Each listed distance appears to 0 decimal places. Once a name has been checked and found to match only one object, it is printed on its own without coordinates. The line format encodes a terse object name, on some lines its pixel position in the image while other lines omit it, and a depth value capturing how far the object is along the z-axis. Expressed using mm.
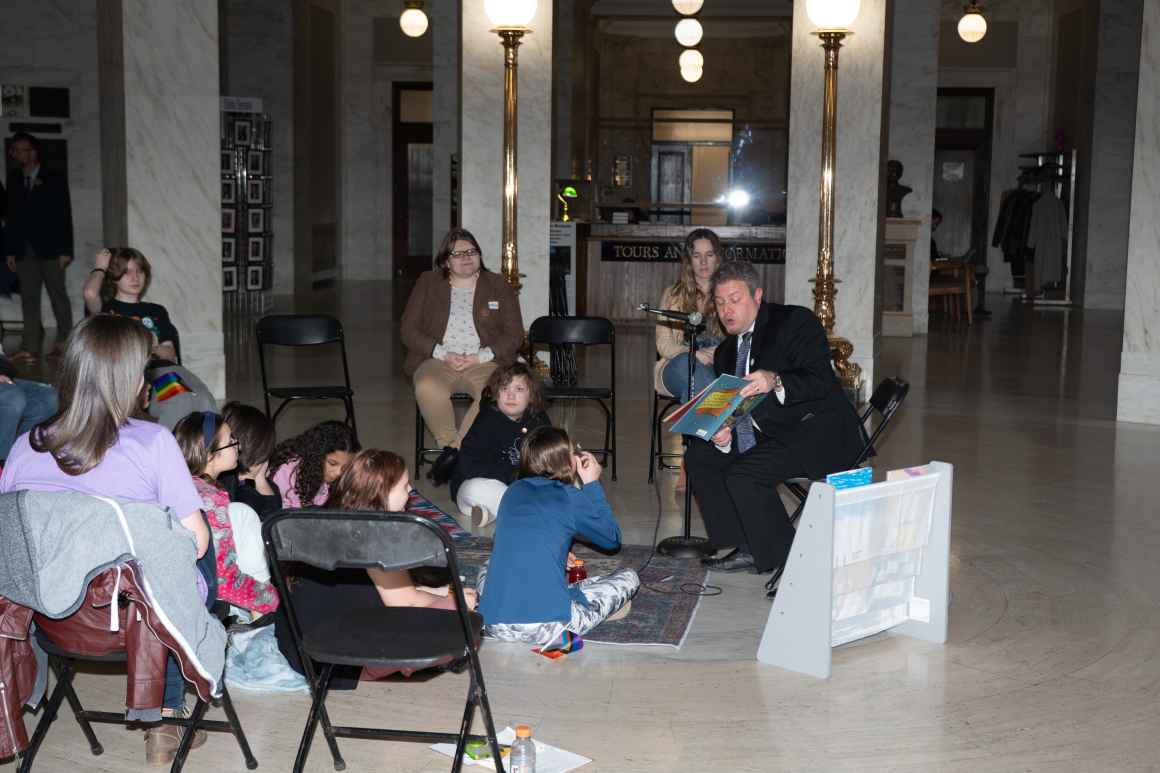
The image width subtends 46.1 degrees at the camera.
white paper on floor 3479
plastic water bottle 3330
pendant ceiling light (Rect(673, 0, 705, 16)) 16013
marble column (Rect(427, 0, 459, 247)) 15391
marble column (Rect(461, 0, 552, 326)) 10289
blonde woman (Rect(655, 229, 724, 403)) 6508
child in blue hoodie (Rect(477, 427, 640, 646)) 4164
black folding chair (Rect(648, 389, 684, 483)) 6738
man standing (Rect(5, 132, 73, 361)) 11289
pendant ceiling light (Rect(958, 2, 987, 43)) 17703
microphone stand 5504
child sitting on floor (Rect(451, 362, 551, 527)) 6035
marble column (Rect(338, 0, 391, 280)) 21234
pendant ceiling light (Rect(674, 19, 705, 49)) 17672
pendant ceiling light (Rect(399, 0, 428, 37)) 17922
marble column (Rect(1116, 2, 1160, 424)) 8797
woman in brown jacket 7129
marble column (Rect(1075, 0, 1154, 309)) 17578
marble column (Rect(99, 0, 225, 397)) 8766
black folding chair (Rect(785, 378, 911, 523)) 4855
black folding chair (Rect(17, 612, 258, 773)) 3230
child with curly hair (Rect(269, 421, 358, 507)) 4668
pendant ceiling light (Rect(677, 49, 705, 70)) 19281
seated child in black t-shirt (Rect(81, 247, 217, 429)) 6618
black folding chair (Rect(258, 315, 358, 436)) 7020
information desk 14320
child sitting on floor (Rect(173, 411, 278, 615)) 4027
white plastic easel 4121
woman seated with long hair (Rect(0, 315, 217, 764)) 3104
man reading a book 5086
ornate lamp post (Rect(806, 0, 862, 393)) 8688
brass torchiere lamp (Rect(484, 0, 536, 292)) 8875
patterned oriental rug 4512
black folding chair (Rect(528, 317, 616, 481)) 7281
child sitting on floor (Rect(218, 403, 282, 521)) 4504
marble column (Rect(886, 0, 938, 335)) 14344
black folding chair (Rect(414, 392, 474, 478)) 6945
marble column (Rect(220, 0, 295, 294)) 17781
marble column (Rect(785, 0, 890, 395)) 9898
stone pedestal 14016
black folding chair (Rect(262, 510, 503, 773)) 3037
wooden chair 15815
